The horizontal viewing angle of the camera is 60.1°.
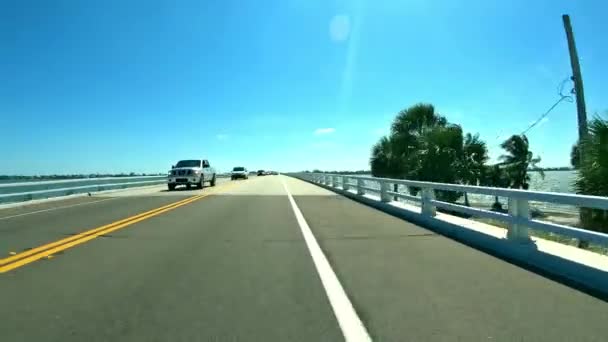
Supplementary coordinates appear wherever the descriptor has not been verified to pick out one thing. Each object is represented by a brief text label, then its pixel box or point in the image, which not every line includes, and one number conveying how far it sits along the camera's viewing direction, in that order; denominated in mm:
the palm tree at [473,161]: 33406
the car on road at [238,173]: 70250
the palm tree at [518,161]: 39844
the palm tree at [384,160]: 41906
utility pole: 16938
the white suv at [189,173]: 36656
